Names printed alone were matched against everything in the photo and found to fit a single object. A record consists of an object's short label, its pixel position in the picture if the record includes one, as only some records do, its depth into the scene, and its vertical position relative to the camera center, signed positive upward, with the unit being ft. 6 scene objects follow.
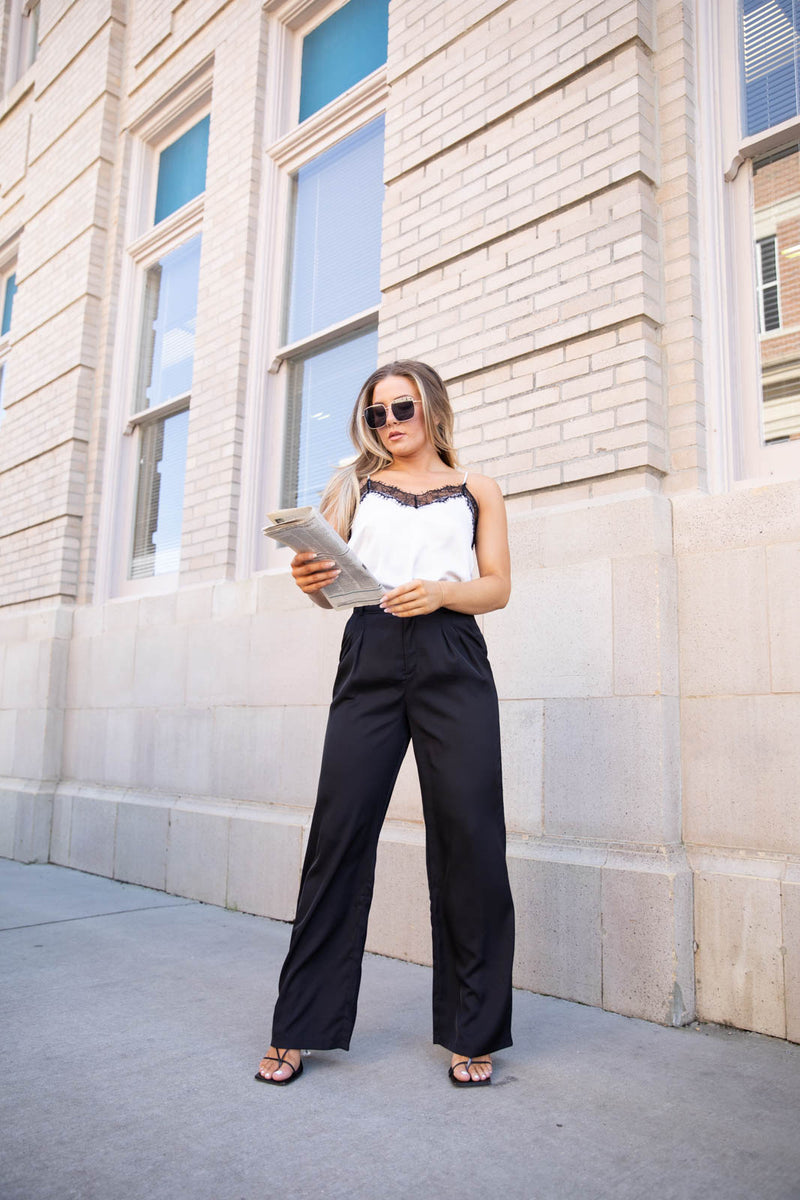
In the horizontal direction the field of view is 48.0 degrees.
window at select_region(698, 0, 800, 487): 11.23 +6.68
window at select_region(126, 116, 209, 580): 21.67 +9.80
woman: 8.22 -0.32
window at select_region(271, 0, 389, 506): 17.67 +10.33
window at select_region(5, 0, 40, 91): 31.94 +24.80
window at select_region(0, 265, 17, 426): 31.01 +15.09
